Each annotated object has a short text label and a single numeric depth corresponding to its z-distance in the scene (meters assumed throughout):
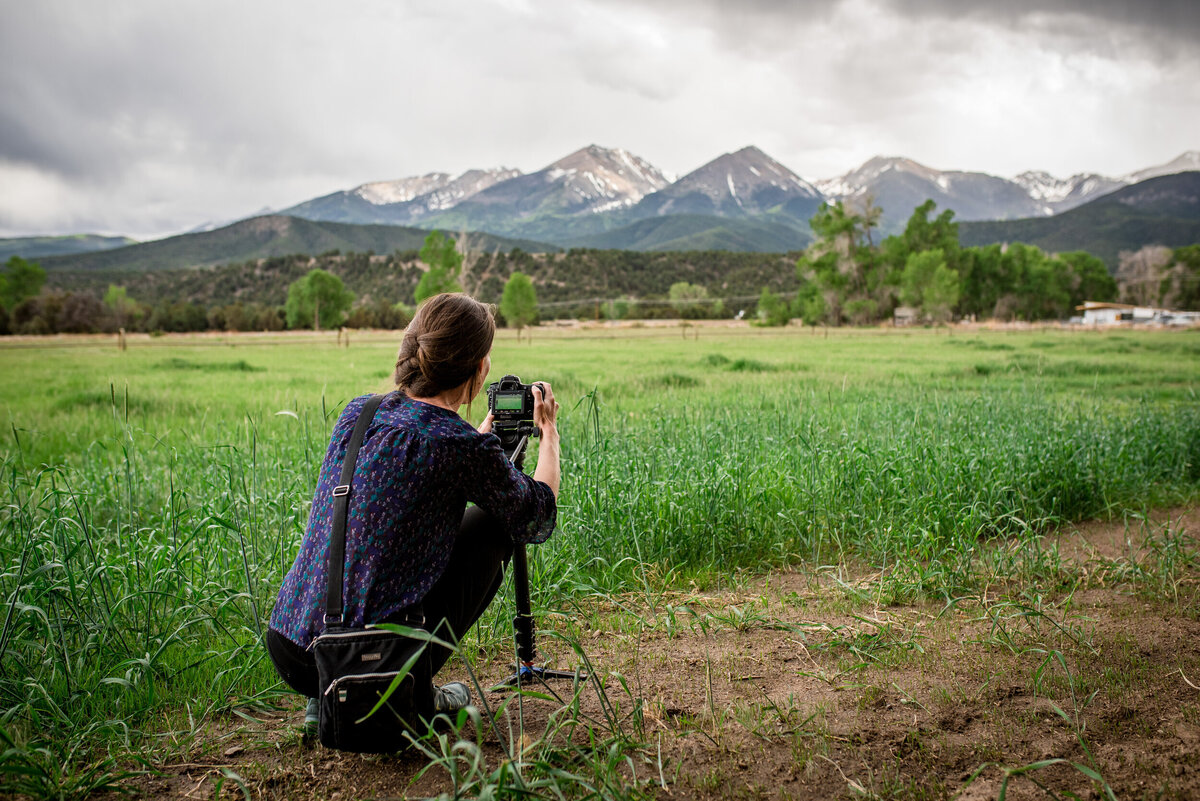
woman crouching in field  2.10
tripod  2.53
